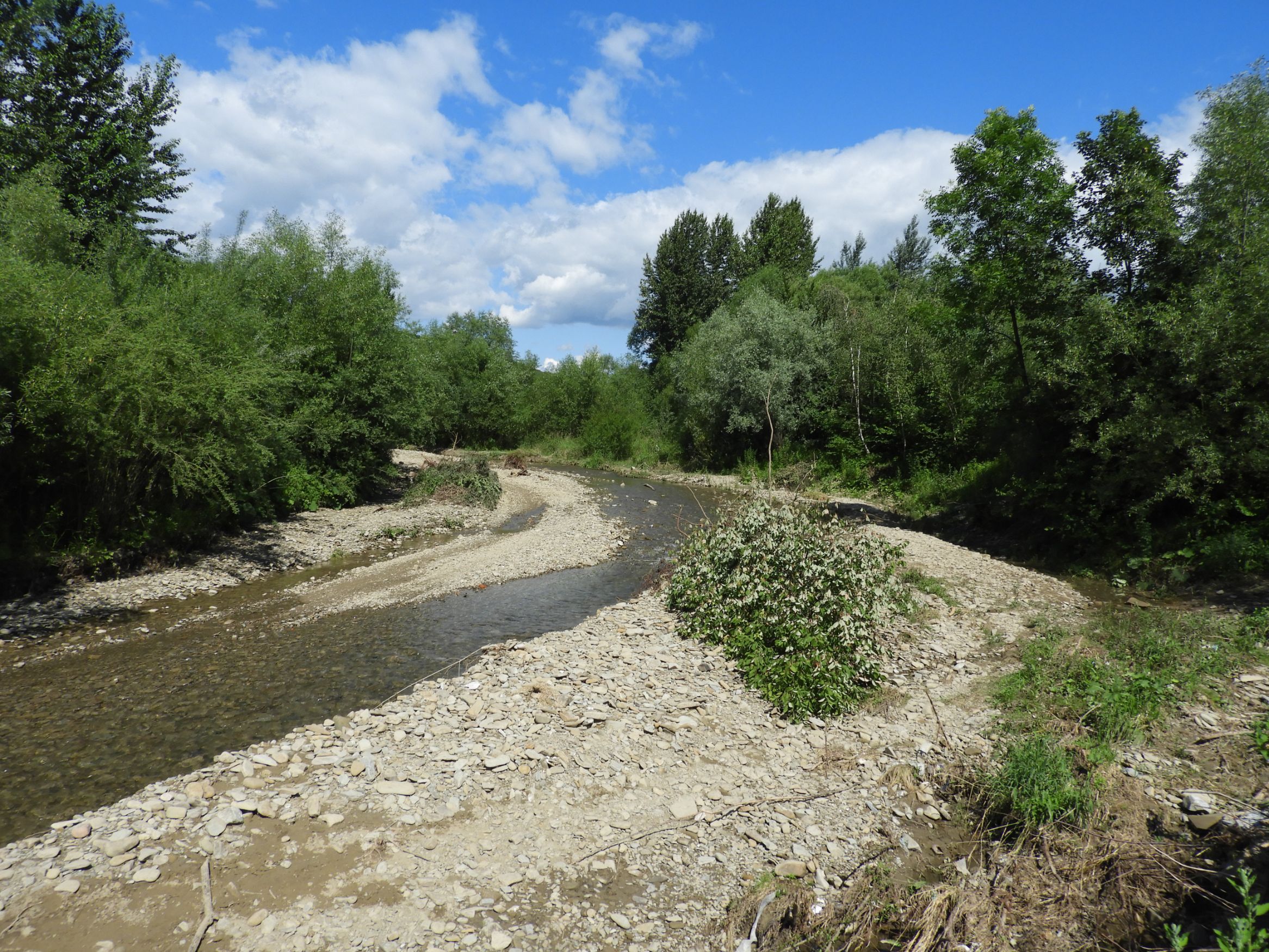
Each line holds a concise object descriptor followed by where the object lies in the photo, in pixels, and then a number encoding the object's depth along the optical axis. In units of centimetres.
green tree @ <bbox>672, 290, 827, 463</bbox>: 3619
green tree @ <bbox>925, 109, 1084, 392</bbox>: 1800
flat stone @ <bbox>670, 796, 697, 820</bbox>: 666
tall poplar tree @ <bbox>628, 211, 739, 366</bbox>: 5841
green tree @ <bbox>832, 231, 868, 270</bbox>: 7188
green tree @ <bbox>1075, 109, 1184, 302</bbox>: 1520
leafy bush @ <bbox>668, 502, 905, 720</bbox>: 921
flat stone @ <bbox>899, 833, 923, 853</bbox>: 643
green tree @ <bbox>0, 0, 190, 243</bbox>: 1742
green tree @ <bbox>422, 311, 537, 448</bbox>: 5588
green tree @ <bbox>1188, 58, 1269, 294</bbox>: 1354
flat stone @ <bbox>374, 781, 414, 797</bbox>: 662
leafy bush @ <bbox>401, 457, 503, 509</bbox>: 2833
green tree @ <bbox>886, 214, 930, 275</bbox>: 7094
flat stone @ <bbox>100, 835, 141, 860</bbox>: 568
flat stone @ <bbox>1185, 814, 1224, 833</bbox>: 571
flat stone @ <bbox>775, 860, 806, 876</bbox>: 596
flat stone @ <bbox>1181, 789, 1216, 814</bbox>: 599
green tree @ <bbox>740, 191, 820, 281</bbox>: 5550
